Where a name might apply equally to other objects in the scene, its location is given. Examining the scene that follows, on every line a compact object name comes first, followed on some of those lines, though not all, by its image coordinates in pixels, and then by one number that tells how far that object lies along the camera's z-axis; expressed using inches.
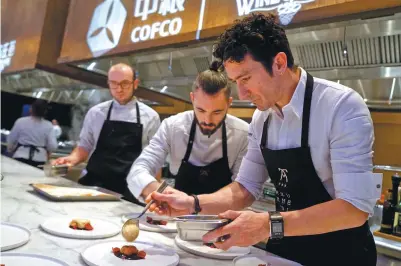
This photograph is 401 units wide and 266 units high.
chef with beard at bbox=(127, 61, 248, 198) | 90.0
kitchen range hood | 94.5
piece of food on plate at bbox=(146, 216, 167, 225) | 70.2
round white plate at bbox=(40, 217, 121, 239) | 58.5
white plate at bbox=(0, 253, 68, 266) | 46.2
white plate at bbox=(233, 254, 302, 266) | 52.4
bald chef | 123.9
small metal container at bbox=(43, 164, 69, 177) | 111.2
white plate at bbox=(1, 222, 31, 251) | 51.2
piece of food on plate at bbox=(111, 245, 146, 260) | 51.1
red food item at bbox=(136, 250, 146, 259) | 51.7
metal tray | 85.1
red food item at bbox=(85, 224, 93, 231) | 62.0
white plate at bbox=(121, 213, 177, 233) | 66.6
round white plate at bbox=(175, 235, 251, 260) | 55.2
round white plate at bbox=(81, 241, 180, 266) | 48.4
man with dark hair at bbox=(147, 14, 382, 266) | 49.4
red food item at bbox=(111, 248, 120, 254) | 51.9
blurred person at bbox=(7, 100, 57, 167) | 209.6
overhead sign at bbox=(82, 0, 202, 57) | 123.8
